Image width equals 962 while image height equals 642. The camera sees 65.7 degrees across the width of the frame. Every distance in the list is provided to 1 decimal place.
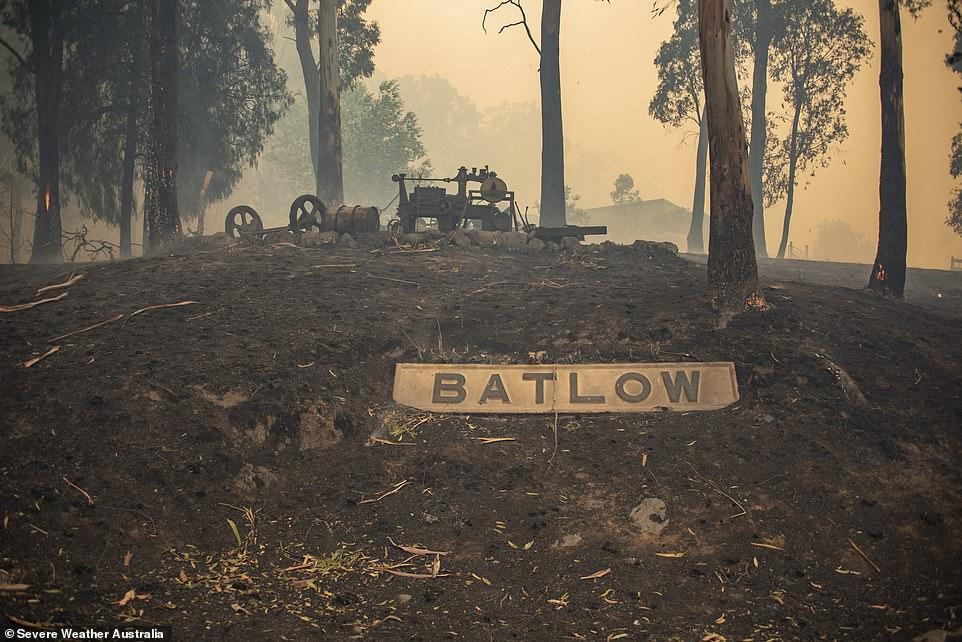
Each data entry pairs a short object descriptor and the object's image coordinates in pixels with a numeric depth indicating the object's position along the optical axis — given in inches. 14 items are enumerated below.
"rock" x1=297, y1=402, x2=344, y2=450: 341.7
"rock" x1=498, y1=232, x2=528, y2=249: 679.7
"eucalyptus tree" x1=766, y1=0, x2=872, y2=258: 1219.9
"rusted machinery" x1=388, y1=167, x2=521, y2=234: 748.6
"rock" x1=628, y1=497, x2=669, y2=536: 290.0
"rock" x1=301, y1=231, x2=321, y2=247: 637.9
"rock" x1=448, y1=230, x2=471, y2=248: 663.1
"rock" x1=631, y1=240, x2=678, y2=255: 661.9
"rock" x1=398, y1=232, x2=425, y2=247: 650.2
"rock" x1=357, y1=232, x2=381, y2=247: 654.6
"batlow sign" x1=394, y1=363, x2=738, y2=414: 373.7
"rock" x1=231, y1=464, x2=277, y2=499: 303.0
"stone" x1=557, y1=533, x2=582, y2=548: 282.7
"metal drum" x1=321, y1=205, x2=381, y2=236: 690.8
